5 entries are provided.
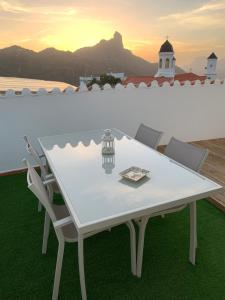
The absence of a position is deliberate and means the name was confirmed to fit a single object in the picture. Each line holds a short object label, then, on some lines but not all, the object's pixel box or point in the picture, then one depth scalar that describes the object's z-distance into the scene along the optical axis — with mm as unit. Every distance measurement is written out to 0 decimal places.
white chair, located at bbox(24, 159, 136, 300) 1377
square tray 1596
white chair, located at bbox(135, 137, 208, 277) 1623
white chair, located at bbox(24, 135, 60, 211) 2035
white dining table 1240
